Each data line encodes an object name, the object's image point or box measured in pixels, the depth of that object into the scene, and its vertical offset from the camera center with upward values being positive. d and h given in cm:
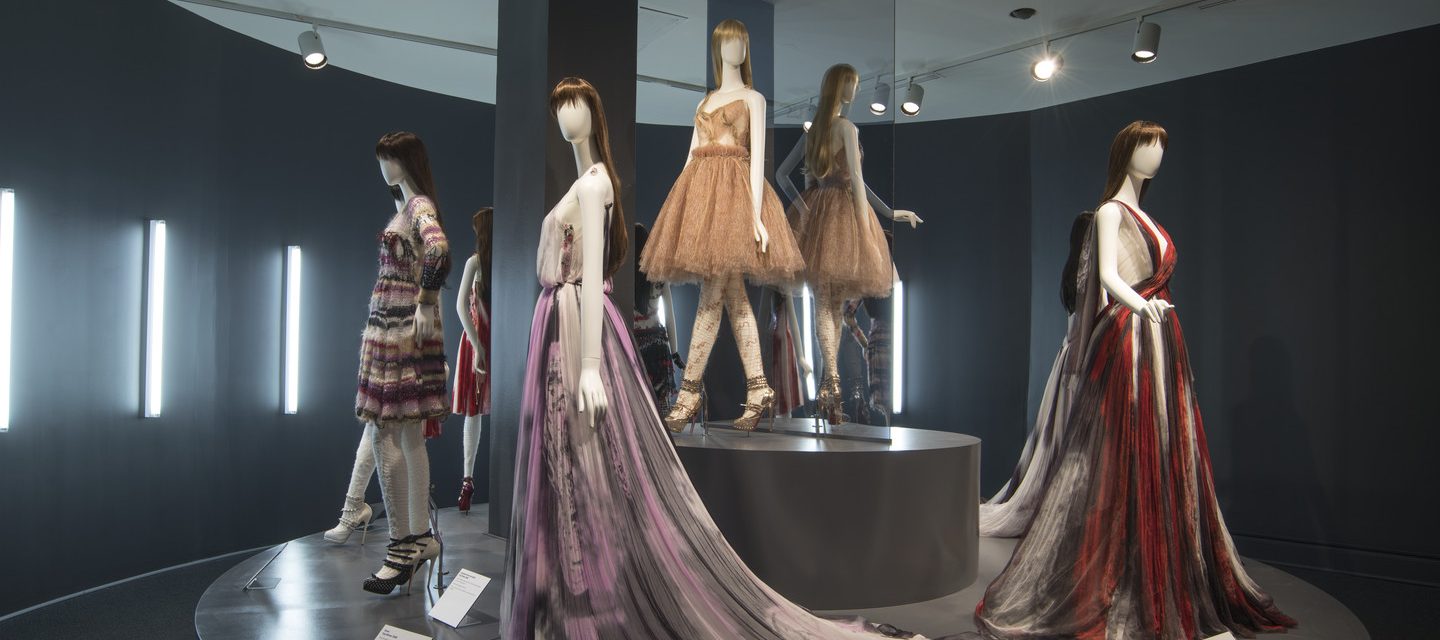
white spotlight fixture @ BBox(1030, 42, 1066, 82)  605 +187
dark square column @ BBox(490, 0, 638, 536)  319 +73
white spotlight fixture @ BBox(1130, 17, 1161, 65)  525 +178
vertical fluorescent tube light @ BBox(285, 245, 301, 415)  552 +3
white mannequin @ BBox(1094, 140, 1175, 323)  292 +40
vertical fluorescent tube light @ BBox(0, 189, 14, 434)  402 +21
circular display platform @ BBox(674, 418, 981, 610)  300 -60
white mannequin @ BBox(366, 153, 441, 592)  319 -47
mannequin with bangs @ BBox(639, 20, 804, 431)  320 +40
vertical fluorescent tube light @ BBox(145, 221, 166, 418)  480 +8
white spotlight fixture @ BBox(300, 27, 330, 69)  500 +161
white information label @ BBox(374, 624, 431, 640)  257 -87
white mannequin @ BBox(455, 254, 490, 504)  437 -5
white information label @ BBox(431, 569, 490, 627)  269 -80
